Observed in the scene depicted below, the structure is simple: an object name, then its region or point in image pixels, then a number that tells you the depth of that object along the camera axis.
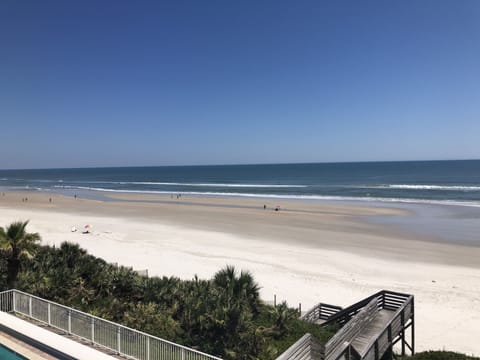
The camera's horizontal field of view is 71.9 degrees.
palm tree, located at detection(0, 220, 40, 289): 10.48
